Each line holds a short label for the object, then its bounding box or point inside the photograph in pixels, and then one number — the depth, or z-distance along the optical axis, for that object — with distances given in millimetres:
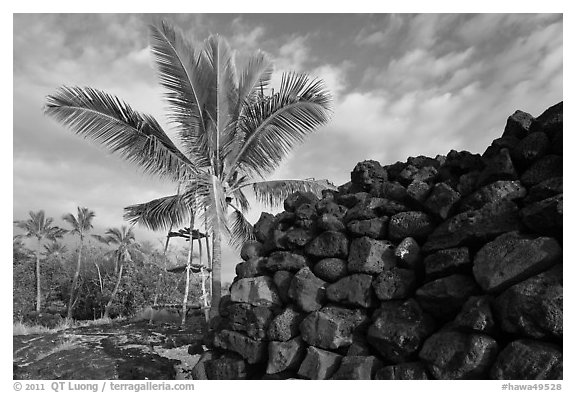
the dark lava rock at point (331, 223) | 3945
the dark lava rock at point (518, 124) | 3279
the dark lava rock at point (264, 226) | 4754
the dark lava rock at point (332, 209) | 4102
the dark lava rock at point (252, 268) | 4418
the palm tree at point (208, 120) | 7432
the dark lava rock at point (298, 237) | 4156
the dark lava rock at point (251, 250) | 4684
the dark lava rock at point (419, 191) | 3564
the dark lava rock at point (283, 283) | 4055
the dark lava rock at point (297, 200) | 4715
